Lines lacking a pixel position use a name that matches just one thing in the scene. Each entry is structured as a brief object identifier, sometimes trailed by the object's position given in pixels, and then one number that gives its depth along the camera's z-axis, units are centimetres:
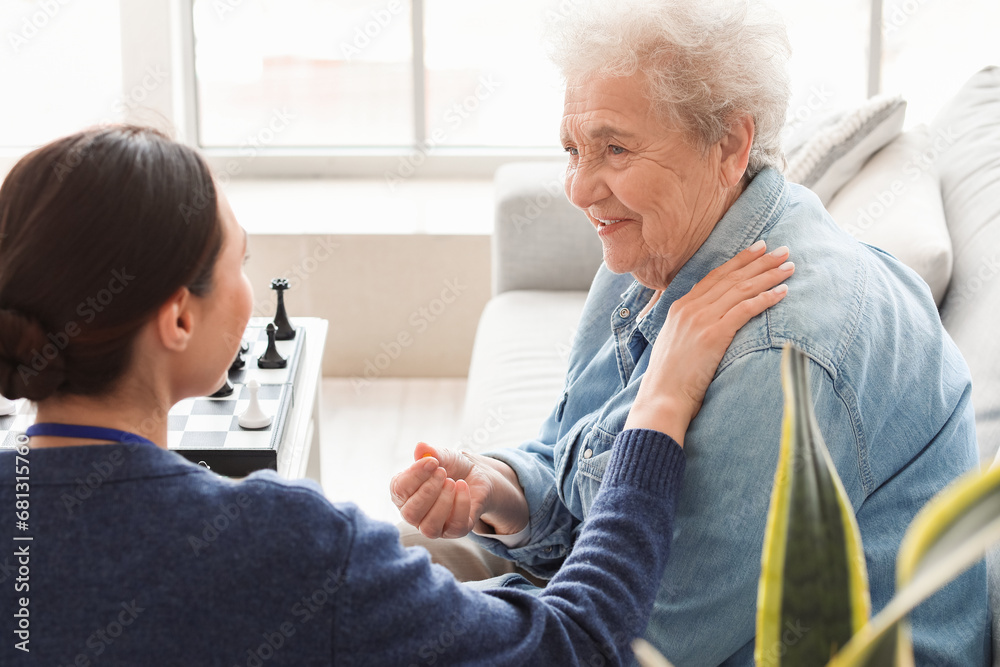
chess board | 158
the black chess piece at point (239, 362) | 187
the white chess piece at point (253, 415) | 164
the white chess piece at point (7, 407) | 165
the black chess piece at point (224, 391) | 175
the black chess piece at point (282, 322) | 206
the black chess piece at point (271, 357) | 192
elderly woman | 107
